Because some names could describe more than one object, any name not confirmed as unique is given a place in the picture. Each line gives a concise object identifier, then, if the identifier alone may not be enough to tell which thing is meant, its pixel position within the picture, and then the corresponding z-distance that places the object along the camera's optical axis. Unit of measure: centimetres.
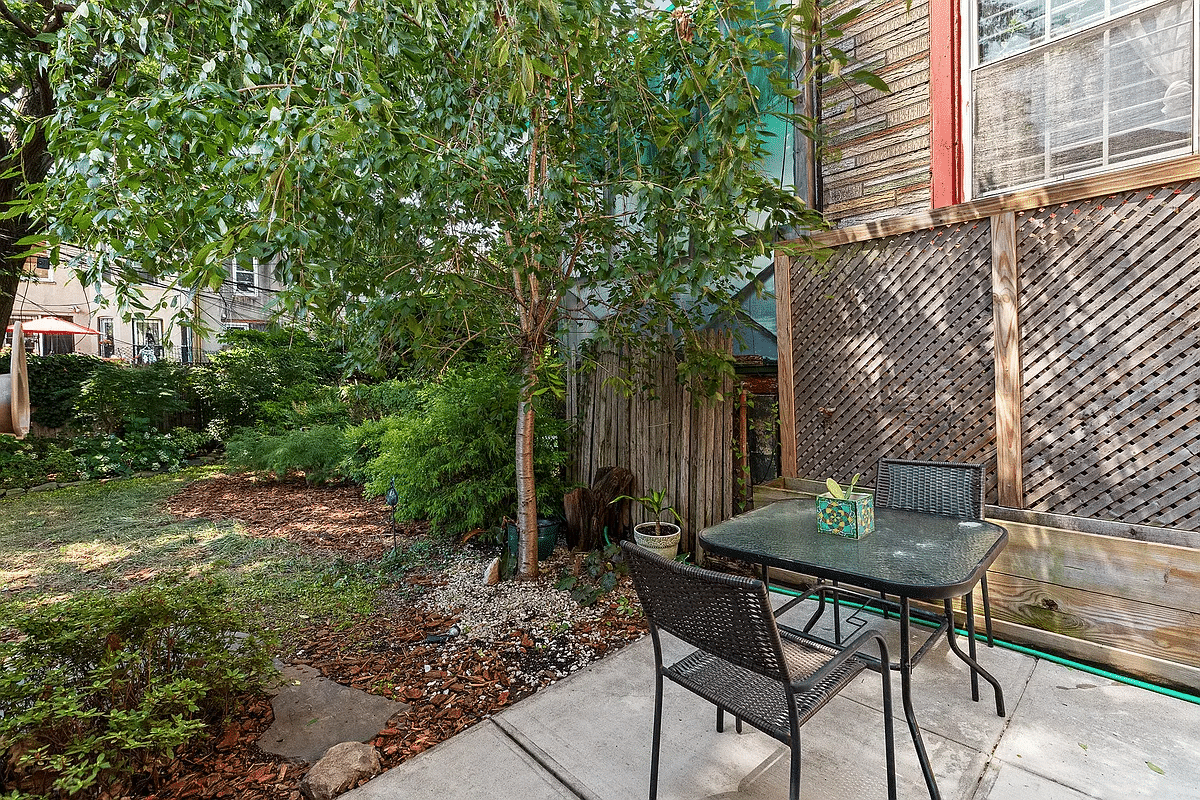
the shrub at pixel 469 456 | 424
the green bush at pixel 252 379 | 976
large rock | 196
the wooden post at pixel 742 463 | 390
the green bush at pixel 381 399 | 763
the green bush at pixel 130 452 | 799
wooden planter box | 254
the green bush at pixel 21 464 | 728
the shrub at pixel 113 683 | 182
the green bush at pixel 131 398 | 851
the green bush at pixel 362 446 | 645
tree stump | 430
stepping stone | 224
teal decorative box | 230
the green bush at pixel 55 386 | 822
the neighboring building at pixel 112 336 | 1376
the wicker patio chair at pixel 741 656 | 155
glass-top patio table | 183
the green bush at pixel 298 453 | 696
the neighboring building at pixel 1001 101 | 319
